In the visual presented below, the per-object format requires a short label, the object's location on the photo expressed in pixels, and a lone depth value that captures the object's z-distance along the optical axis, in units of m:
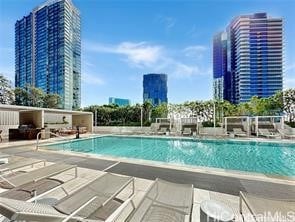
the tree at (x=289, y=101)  18.70
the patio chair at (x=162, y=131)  16.09
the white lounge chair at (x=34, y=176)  2.98
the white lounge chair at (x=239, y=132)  14.20
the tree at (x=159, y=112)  22.20
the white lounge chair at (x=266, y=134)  13.02
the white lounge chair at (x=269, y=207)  1.86
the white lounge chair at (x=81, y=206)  1.61
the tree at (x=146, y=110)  22.70
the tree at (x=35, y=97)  30.52
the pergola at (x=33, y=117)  12.94
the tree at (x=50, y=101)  31.21
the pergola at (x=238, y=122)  14.66
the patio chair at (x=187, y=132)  15.17
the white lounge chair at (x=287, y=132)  12.85
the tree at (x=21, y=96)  30.00
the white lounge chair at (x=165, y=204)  1.88
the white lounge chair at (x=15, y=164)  3.75
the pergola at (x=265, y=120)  14.29
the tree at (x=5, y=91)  27.19
